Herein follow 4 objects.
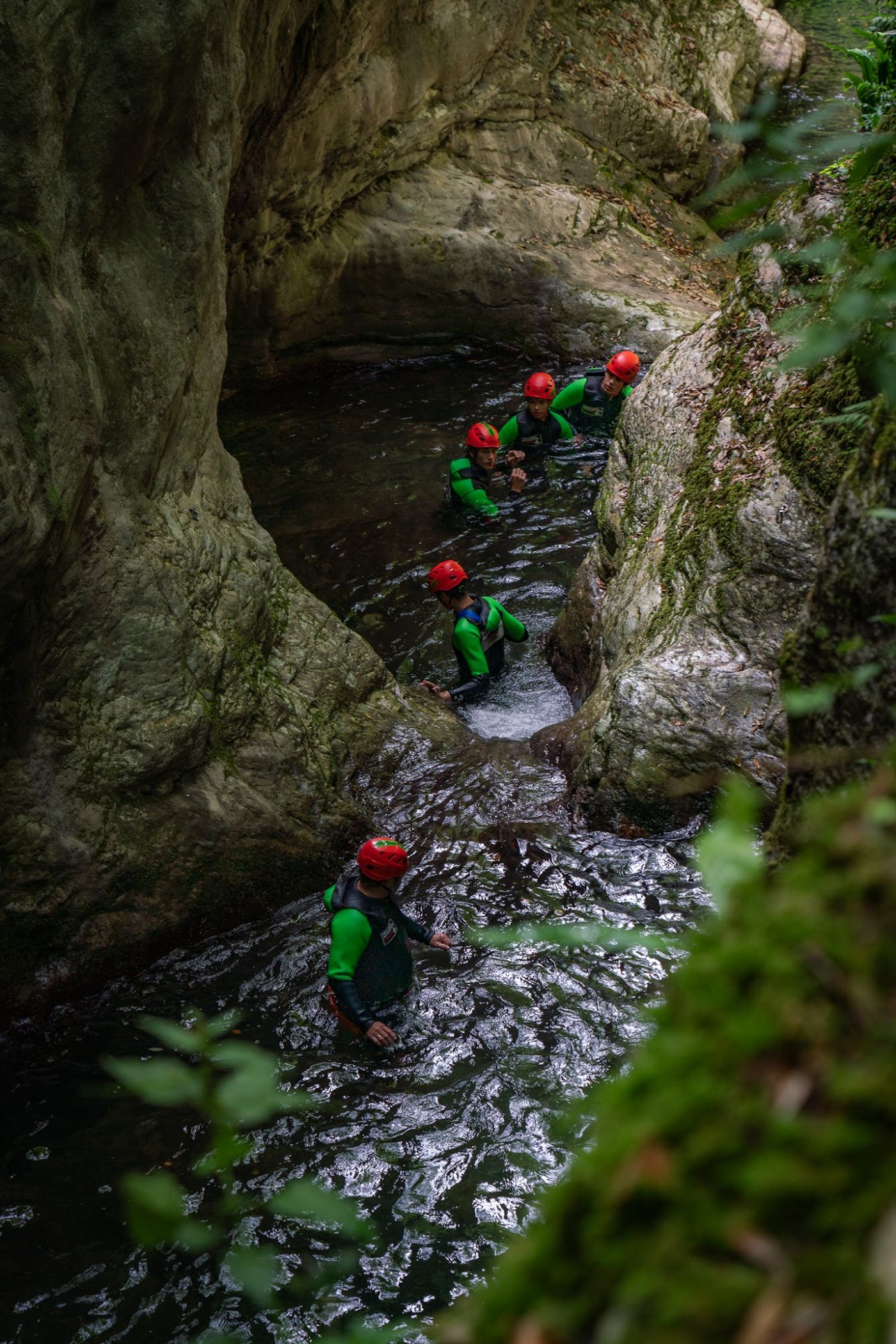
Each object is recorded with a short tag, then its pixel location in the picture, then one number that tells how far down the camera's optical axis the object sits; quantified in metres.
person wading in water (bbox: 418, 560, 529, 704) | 10.09
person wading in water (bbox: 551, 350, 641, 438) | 13.84
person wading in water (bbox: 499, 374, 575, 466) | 13.65
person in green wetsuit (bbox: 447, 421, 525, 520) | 12.81
